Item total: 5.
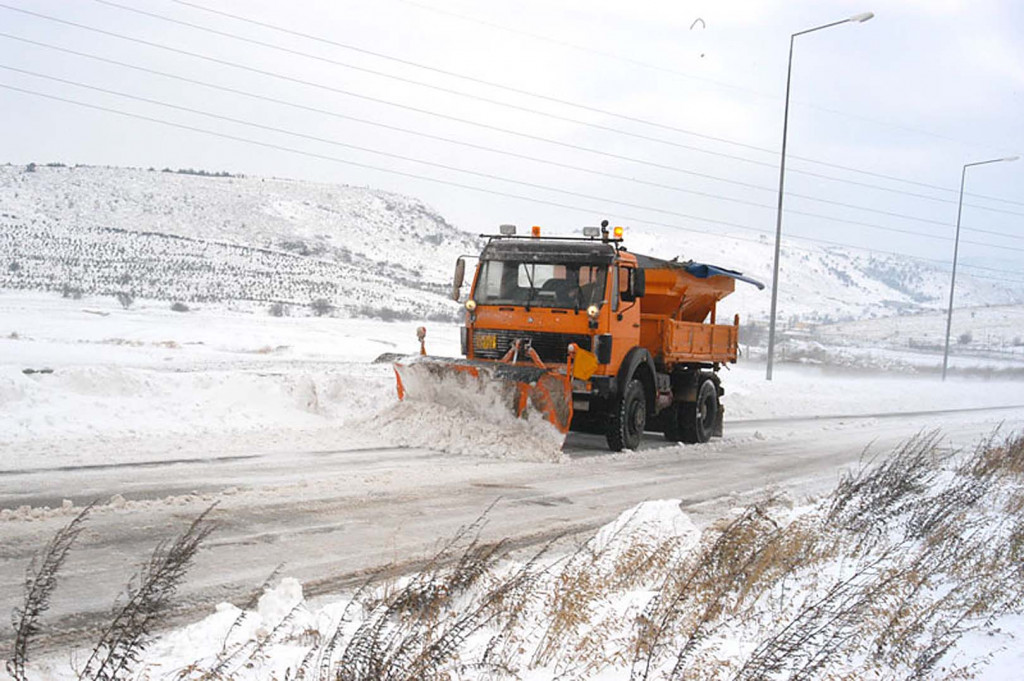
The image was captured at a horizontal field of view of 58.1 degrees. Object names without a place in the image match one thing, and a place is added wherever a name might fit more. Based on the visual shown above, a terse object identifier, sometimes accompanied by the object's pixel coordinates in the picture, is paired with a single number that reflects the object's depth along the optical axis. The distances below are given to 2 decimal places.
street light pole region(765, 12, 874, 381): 25.89
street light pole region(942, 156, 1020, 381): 40.48
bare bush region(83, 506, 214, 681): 3.20
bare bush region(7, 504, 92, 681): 3.14
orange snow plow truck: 11.88
